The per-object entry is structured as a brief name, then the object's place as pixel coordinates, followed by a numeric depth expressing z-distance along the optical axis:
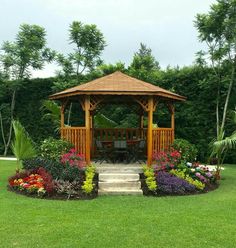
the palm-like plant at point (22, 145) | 10.73
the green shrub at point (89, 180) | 9.08
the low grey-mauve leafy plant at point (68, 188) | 9.01
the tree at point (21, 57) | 18.38
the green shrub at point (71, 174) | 9.77
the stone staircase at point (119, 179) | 9.43
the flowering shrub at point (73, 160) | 10.49
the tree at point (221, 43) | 14.67
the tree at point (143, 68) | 17.33
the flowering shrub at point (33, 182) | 9.13
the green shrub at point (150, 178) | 9.41
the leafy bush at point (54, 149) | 11.15
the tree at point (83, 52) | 18.38
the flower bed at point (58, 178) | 9.08
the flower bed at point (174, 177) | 9.52
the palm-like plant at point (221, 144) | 10.70
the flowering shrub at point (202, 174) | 10.42
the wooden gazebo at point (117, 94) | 11.25
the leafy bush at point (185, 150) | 11.45
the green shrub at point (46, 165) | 10.07
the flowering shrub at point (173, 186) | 9.47
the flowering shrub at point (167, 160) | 10.84
